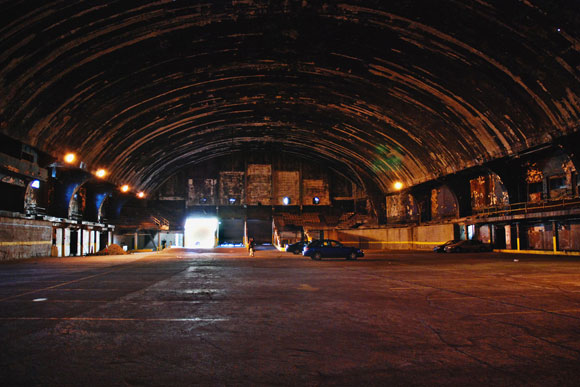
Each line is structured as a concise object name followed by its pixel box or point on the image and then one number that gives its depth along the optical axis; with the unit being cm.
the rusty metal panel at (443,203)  4084
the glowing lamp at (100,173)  3222
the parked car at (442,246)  3609
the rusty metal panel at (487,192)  3484
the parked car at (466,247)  3503
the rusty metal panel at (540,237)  3164
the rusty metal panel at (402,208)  4638
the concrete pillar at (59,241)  3242
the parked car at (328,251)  2484
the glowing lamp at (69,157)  2694
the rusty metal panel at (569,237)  2930
